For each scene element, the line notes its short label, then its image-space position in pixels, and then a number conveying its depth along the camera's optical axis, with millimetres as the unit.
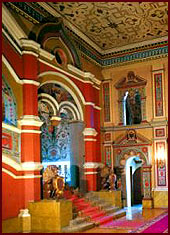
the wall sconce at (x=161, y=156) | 12828
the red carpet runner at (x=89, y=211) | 9825
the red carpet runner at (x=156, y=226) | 8422
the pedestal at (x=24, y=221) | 8469
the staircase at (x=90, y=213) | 8859
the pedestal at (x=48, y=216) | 8453
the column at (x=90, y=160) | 12367
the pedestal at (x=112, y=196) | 11779
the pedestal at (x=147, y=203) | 12742
